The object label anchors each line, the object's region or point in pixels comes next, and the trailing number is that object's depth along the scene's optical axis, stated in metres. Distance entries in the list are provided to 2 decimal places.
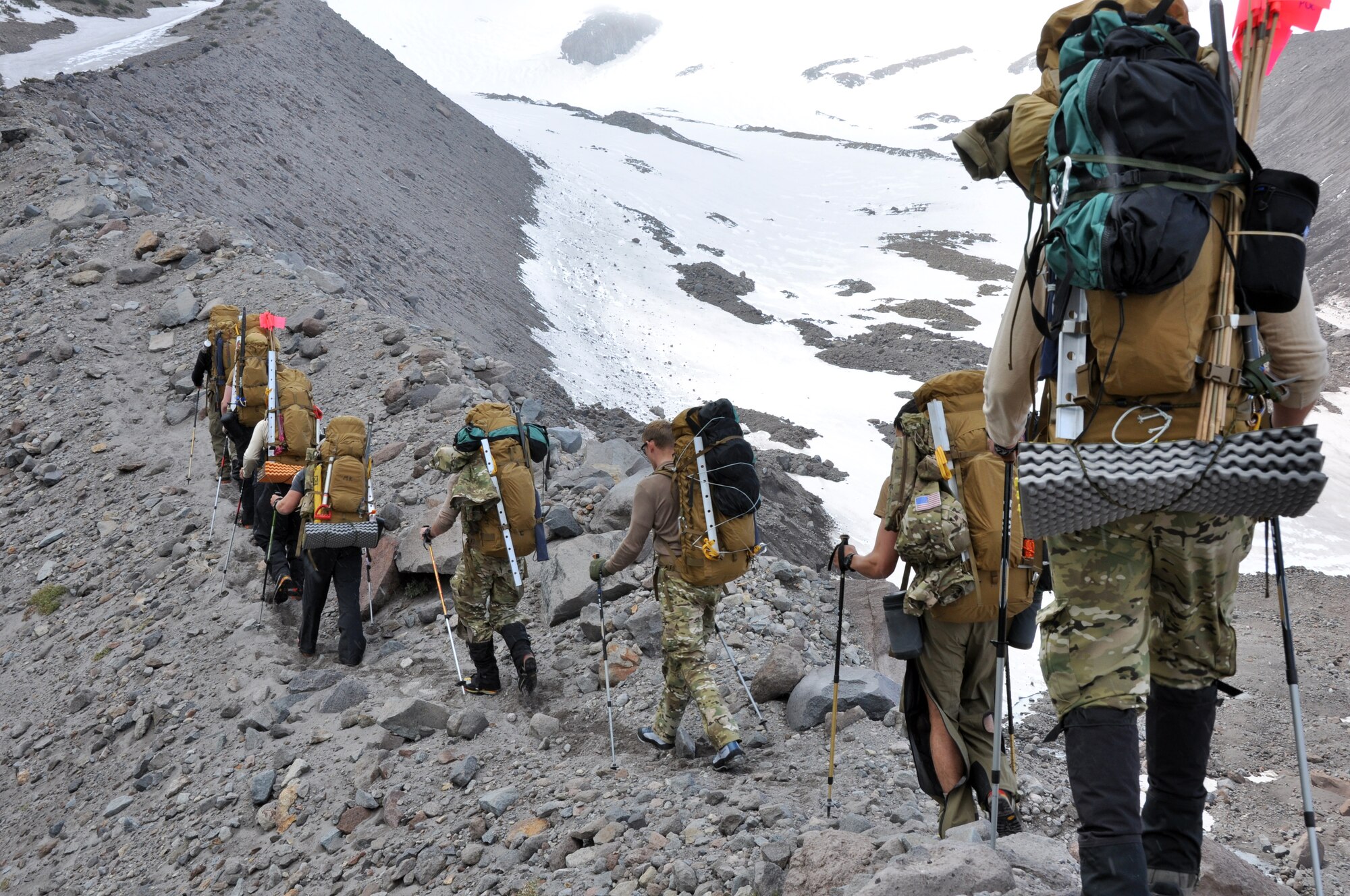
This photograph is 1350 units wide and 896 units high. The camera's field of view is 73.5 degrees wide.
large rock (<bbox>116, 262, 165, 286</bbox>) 15.91
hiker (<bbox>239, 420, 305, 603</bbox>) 8.91
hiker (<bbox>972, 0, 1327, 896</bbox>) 2.36
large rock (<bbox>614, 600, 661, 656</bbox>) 7.77
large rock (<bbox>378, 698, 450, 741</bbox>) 6.72
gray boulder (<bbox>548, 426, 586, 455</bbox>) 10.80
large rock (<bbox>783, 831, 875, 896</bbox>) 3.63
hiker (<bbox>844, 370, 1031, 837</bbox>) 4.01
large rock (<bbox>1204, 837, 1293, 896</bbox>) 3.41
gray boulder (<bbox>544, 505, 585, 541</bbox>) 9.05
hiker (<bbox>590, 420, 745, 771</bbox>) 5.81
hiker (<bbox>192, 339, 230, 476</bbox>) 10.20
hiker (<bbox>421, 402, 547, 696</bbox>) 6.89
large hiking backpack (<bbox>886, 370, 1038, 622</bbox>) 3.97
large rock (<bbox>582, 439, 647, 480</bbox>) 10.41
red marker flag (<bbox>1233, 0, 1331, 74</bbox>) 2.52
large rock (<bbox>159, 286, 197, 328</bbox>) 14.91
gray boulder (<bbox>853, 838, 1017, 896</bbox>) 3.12
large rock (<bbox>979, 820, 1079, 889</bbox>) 3.47
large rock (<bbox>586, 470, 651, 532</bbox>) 9.07
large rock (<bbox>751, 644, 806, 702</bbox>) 6.82
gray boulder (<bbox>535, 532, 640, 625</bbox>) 8.33
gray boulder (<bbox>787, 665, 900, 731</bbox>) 6.42
